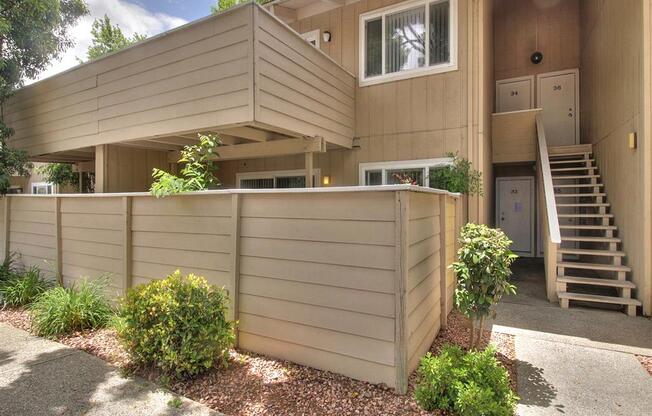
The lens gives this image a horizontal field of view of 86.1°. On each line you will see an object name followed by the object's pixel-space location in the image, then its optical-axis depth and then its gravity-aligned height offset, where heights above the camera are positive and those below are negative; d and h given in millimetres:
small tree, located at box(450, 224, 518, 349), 3309 -619
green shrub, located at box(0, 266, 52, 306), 5461 -1301
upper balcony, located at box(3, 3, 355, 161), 4680 +1854
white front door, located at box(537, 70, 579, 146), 9055 +2692
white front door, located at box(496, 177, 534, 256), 9570 -72
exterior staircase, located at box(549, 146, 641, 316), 5332 -650
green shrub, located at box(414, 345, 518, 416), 2527 -1381
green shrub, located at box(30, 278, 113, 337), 4379 -1349
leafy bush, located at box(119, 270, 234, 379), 3209 -1134
